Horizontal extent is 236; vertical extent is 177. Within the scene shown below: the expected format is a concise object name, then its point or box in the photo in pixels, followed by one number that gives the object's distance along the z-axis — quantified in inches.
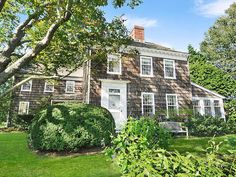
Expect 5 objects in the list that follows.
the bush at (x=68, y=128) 308.1
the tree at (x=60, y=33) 269.2
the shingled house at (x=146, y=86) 545.7
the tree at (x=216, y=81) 858.4
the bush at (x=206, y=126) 559.4
